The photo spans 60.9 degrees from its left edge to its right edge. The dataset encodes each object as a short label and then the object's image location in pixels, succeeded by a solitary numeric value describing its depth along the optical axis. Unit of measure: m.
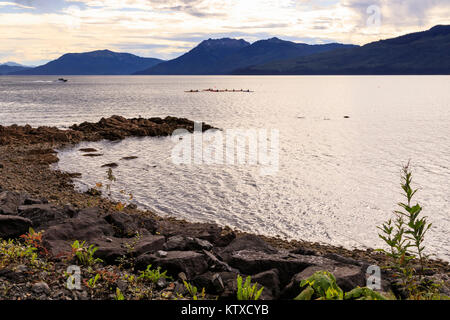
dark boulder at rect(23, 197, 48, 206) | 16.19
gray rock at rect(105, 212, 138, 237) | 13.57
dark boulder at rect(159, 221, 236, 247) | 14.48
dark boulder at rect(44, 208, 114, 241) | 11.56
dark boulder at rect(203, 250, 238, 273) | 10.01
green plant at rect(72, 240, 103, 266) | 9.38
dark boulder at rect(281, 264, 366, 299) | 8.71
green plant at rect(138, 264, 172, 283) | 8.69
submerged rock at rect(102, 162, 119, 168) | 30.35
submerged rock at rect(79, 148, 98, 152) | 37.46
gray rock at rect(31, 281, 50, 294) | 7.61
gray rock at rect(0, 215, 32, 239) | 11.15
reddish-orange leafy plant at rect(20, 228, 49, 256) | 9.72
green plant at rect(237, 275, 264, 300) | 7.84
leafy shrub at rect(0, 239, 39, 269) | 8.75
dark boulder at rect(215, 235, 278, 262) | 12.65
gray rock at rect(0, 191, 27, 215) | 13.94
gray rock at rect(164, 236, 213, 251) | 11.35
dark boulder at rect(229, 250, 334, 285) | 10.20
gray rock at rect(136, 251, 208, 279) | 9.44
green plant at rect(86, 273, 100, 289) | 8.02
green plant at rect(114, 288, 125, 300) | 7.53
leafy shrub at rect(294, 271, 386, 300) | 6.80
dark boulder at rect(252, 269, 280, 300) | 8.91
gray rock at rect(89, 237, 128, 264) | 9.95
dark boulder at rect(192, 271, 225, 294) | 8.75
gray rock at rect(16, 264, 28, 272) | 8.20
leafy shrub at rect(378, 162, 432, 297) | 6.40
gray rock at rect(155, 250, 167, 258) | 10.10
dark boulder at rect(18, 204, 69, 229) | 13.26
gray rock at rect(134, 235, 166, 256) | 10.91
